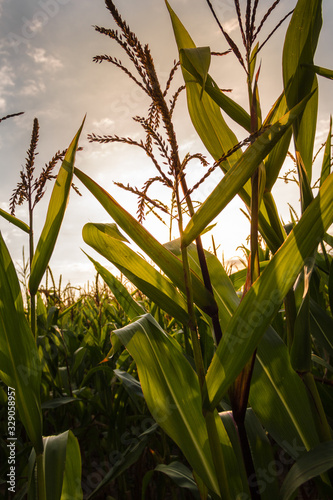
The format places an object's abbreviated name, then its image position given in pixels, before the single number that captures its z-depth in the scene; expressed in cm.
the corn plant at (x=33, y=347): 63
